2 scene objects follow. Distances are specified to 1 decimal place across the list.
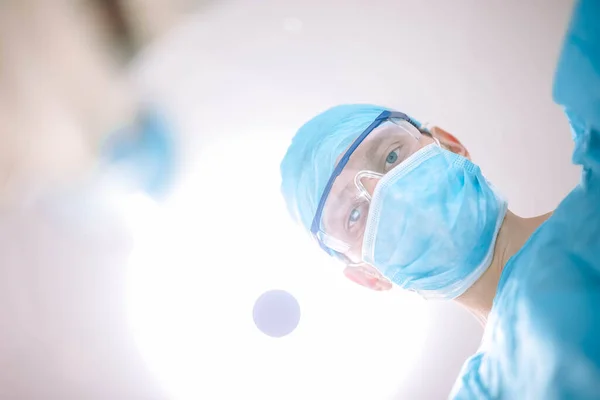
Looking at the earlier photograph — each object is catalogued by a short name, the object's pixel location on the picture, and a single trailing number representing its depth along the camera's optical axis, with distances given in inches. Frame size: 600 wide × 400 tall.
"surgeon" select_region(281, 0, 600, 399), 25.9
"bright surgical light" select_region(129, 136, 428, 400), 43.0
